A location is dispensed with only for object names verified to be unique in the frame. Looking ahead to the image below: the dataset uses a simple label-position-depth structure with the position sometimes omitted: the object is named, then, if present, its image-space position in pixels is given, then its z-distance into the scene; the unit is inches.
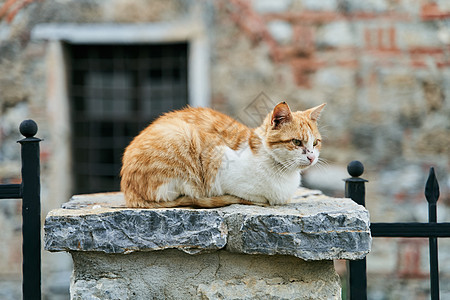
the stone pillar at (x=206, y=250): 71.6
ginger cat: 84.9
